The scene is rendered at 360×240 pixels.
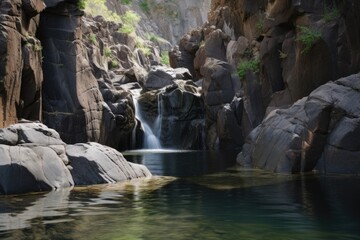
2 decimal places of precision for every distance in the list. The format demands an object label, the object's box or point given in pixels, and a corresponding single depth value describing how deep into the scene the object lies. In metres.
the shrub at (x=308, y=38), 21.80
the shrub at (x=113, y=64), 49.72
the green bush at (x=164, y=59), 76.75
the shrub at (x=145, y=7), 94.38
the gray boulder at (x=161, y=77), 43.97
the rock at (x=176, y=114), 38.62
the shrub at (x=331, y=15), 22.05
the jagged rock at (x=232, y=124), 33.09
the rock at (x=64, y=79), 29.44
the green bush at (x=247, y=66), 28.98
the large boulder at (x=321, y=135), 15.71
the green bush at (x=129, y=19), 72.00
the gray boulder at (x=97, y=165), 14.30
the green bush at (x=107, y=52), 46.95
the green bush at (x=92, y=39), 36.98
